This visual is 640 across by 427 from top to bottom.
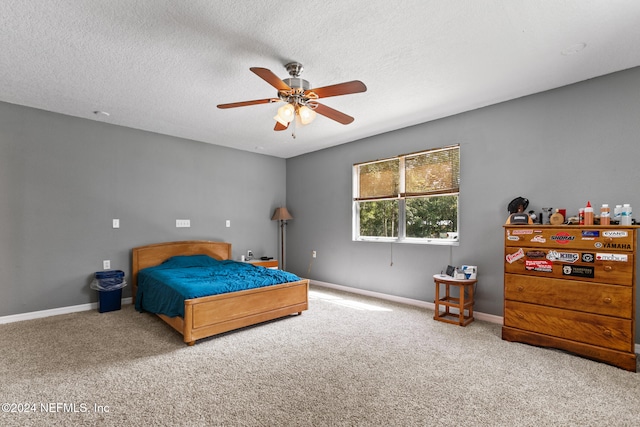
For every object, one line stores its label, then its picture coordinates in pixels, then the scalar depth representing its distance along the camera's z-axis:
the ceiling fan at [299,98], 2.44
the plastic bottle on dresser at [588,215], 2.69
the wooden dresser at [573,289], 2.49
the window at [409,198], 4.08
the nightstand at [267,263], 5.39
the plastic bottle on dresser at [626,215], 2.55
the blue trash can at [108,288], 3.94
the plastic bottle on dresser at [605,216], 2.60
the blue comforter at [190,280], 3.16
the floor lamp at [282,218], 5.97
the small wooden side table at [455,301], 3.46
